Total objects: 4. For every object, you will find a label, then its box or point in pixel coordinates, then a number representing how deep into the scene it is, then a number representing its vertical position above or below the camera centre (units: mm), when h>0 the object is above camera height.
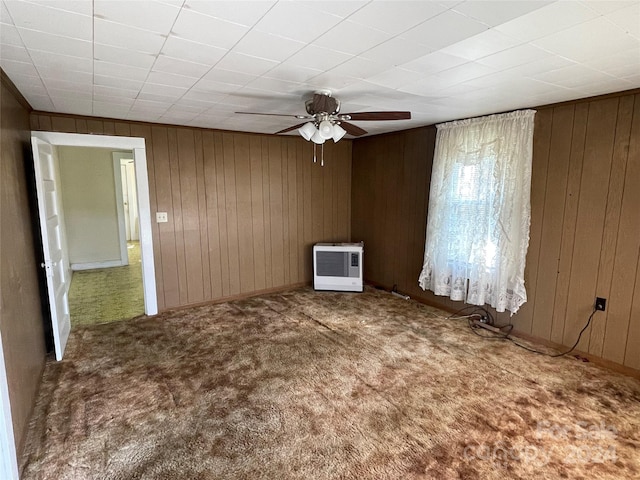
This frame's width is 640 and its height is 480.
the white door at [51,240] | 2867 -386
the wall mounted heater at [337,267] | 4941 -983
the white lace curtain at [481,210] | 3326 -130
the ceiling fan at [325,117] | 2590 +582
